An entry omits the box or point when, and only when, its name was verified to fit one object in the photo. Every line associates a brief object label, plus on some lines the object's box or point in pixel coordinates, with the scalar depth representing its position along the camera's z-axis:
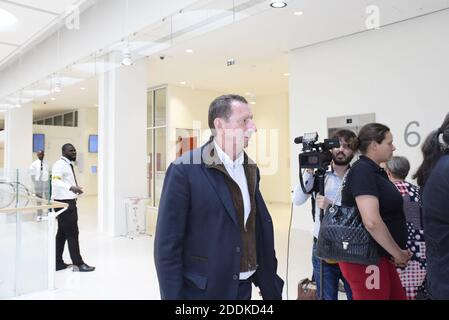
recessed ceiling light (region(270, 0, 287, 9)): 3.96
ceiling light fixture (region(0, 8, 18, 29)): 5.12
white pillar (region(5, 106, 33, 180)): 11.33
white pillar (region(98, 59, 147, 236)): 6.69
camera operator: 2.37
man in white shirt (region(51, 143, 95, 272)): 4.39
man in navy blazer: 1.47
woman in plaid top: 2.35
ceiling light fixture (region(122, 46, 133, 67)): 5.70
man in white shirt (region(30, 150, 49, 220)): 4.00
